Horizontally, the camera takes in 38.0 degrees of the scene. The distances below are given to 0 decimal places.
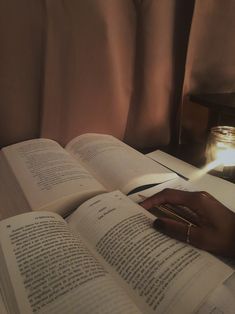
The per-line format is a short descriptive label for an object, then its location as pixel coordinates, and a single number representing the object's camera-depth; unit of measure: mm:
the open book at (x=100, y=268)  403
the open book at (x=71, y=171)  603
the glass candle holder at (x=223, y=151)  811
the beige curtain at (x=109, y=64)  802
